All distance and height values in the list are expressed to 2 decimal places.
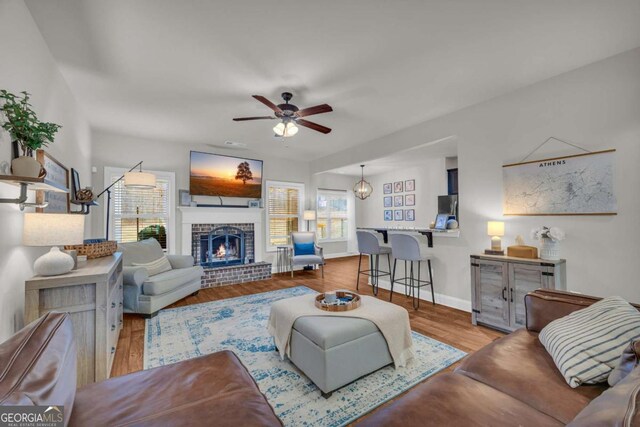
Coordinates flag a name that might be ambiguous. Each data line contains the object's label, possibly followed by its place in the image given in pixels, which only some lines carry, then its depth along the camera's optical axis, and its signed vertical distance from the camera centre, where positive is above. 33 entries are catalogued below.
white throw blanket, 2.11 -0.83
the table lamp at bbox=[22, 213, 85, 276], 1.60 -0.09
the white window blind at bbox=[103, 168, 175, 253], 4.49 +0.16
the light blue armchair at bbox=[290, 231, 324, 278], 5.51 -0.61
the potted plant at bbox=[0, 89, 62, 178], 1.44 +0.52
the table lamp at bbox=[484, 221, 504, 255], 2.99 -0.19
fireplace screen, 5.26 -0.56
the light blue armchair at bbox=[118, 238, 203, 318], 3.26 -0.79
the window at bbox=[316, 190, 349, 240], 7.77 +0.12
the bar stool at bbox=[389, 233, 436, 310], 3.57 -0.48
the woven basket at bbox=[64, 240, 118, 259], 2.45 -0.28
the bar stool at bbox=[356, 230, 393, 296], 4.12 -0.49
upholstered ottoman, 1.83 -0.96
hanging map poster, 2.46 +0.33
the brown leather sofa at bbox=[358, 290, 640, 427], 0.95 -0.74
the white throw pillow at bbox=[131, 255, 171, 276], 3.65 -0.65
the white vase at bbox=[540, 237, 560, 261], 2.62 -0.32
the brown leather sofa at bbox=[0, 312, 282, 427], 0.79 -0.72
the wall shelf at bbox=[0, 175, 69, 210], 1.33 +0.21
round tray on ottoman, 2.19 -0.72
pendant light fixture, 6.82 +0.78
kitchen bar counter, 3.60 -0.20
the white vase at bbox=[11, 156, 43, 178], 1.44 +0.30
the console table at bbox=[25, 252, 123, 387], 1.67 -0.57
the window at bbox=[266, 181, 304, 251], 6.12 +0.20
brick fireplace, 4.96 -0.48
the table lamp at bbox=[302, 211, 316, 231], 6.32 +0.10
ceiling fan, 2.86 +1.17
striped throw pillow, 1.14 -0.57
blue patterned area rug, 1.74 -1.22
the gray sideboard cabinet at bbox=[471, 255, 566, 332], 2.59 -0.68
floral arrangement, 2.57 -0.15
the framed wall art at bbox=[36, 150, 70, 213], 1.99 +0.36
